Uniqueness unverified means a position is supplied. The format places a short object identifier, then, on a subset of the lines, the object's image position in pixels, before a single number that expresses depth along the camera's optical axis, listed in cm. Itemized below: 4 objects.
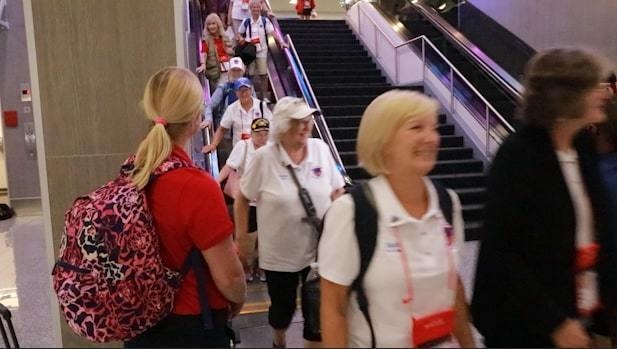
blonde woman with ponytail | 175
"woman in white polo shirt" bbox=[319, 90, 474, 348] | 139
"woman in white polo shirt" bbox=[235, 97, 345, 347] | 285
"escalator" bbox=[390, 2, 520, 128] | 806
